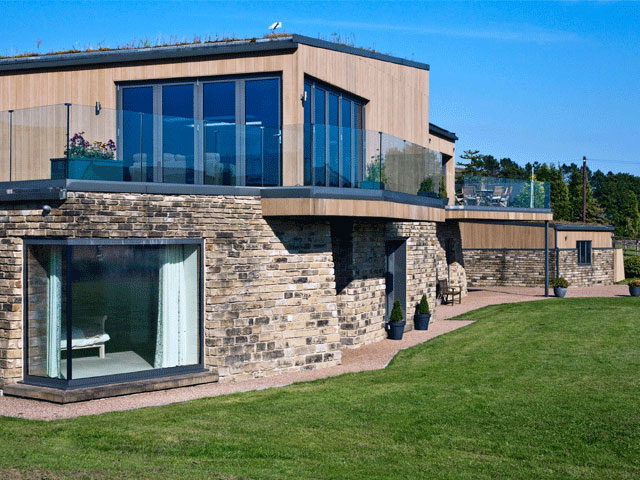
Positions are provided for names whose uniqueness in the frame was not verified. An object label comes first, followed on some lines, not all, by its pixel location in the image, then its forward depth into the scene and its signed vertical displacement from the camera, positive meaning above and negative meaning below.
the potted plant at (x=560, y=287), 33.53 -1.82
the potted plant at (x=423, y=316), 23.78 -2.22
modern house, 13.96 +0.72
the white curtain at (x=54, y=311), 13.92 -1.22
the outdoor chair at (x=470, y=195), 30.83 +2.14
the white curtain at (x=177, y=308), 15.01 -1.25
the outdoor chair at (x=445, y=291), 30.79 -1.87
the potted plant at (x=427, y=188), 19.88 +1.58
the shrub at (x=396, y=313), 21.62 -1.94
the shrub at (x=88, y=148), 13.92 +1.86
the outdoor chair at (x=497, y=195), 31.12 +2.16
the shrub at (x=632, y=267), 43.19 -1.19
